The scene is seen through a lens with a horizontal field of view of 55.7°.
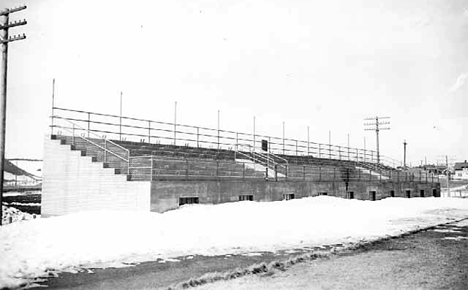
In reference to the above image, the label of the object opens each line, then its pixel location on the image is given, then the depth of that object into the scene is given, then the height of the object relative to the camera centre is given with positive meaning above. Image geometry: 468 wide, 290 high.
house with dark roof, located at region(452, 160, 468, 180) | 111.31 +3.36
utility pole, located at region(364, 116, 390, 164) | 57.09 +7.90
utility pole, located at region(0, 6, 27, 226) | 18.70 +5.16
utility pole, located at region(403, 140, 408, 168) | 78.11 +5.79
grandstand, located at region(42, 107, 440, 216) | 18.08 +0.22
